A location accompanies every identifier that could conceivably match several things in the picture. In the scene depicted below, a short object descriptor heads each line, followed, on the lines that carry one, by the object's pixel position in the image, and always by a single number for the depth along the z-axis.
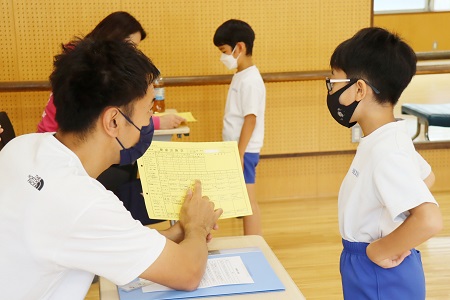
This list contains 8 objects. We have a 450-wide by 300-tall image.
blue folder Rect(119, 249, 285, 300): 1.53
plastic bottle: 4.12
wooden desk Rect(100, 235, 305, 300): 1.52
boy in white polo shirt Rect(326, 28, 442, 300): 1.66
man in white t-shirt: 1.34
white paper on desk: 1.58
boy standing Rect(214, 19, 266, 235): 3.64
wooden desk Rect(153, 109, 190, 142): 3.55
